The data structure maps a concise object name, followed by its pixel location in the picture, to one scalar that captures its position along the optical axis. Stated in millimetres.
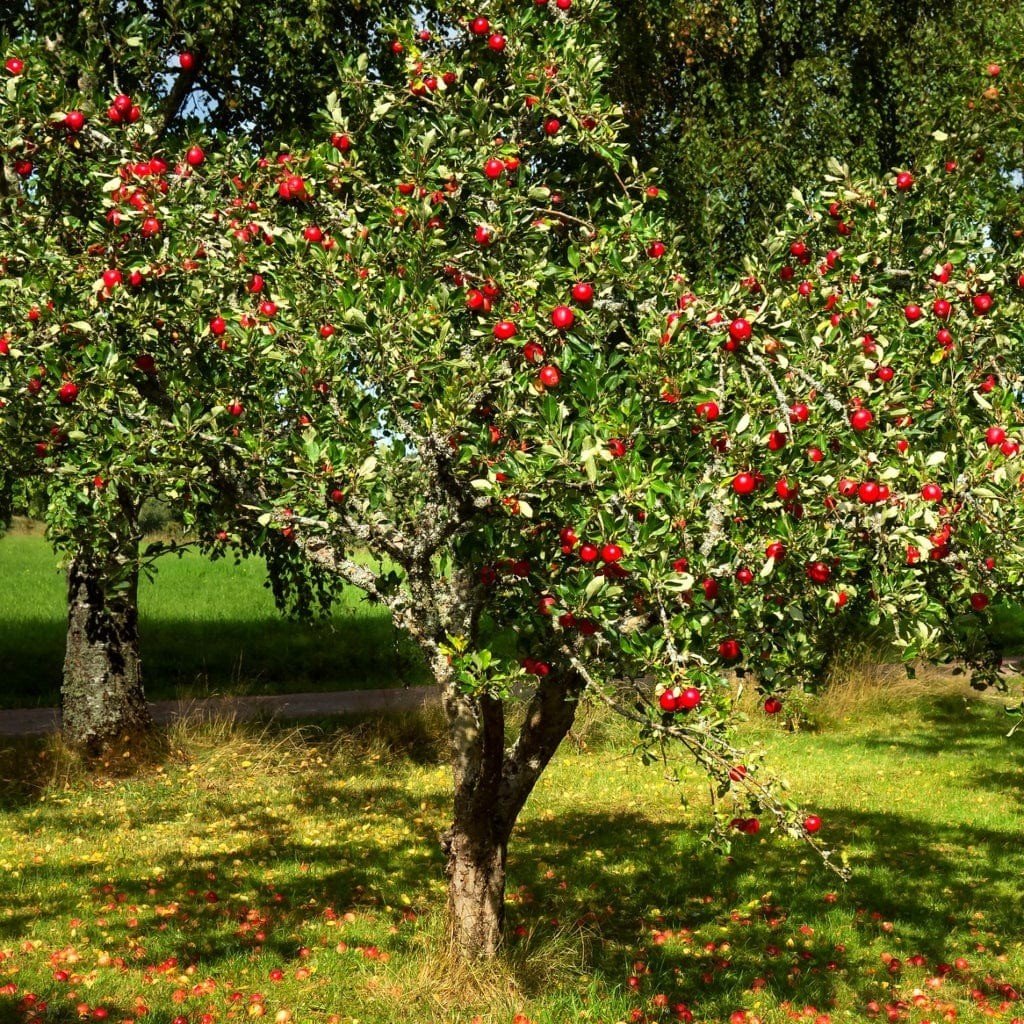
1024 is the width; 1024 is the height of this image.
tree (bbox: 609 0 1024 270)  12812
